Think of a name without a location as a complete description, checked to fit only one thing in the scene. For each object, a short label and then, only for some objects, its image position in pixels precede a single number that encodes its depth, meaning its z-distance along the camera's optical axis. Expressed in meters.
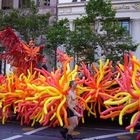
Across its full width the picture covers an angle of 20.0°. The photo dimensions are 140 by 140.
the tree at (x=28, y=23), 26.50
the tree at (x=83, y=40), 22.91
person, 9.59
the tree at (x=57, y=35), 24.45
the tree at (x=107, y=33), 22.89
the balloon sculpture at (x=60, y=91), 8.79
